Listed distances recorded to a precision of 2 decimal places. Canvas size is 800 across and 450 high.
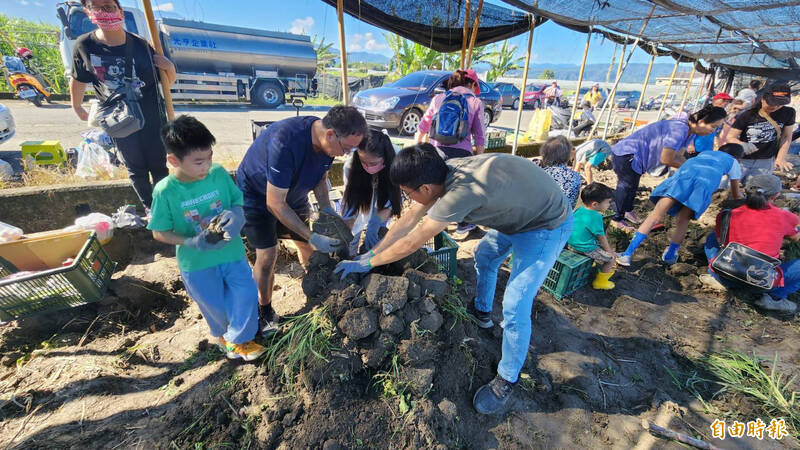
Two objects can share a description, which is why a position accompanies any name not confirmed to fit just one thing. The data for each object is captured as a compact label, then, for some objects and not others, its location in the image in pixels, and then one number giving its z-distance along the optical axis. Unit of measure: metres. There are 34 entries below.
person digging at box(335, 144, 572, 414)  1.67
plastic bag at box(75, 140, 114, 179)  4.23
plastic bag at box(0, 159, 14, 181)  4.16
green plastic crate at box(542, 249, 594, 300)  2.96
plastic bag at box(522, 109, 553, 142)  8.30
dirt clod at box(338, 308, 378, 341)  1.83
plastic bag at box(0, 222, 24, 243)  2.56
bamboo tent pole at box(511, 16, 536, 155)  5.38
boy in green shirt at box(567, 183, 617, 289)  3.03
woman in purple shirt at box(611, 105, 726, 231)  3.62
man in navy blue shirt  1.95
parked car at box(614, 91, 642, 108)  25.24
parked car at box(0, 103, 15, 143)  4.62
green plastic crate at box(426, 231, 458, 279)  2.85
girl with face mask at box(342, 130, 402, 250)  2.29
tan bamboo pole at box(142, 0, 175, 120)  2.96
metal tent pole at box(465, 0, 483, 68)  4.79
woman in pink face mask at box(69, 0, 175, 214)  2.64
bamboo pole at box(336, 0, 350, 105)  3.87
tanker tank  12.54
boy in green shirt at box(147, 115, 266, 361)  1.72
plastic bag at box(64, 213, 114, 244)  3.00
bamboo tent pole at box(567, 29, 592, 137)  6.43
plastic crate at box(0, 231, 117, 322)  2.18
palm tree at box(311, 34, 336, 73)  23.72
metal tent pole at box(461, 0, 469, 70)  4.90
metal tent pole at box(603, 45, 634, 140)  7.27
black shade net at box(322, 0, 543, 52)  4.77
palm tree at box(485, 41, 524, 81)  20.99
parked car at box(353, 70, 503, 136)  8.38
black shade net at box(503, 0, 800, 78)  4.86
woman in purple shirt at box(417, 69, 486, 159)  3.52
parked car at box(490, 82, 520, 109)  18.01
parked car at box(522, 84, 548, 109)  20.39
